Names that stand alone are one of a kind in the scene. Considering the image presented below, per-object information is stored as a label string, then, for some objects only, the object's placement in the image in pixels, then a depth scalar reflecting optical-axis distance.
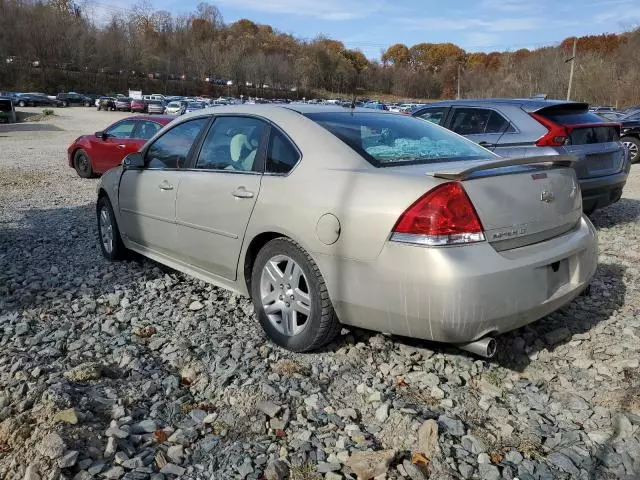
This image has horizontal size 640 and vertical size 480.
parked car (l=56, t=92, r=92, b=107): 62.51
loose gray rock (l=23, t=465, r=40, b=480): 2.28
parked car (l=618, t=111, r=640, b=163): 15.28
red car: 11.59
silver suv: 6.40
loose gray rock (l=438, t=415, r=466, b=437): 2.68
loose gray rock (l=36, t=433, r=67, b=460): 2.40
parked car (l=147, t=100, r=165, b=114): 49.47
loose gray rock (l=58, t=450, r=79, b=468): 2.36
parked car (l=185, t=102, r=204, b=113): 43.06
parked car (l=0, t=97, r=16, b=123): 35.04
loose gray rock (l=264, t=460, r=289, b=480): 2.37
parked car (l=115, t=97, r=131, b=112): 53.94
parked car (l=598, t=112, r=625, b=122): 23.70
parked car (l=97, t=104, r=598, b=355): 2.83
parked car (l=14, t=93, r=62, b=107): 54.72
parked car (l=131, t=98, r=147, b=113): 53.09
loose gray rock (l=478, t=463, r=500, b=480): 2.38
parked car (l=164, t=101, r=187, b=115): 47.44
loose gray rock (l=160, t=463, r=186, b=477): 2.41
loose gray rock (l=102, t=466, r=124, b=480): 2.35
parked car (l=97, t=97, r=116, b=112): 55.22
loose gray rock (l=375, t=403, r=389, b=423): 2.82
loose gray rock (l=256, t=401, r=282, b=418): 2.84
